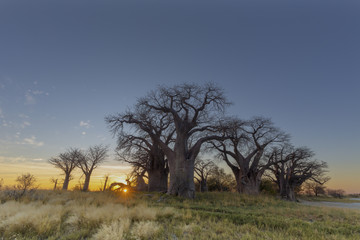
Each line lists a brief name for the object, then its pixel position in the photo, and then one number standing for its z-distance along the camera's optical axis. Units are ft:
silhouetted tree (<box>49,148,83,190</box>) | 113.88
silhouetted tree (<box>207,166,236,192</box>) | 127.19
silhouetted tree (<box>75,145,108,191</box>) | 106.88
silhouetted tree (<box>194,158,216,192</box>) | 104.66
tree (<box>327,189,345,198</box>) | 158.39
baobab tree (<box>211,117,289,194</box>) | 69.16
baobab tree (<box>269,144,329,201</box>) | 78.95
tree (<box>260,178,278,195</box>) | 117.19
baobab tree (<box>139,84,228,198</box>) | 47.55
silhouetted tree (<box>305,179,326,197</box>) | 120.79
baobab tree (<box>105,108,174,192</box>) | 49.21
